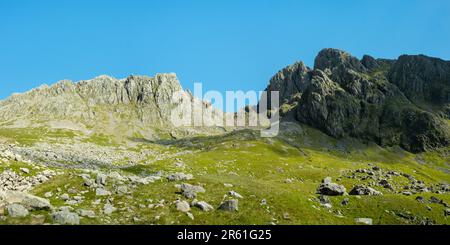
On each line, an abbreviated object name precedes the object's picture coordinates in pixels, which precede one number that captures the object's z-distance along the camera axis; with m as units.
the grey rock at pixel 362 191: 48.62
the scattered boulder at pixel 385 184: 80.32
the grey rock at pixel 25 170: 34.53
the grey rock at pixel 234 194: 32.18
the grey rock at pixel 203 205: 28.47
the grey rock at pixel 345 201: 38.06
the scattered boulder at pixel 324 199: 37.56
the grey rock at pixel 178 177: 37.00
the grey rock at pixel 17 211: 23.91
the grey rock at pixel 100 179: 32.62
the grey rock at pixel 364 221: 33.12
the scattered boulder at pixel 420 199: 42.50
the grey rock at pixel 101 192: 29.92
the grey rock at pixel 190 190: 30.90
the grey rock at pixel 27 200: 25.20
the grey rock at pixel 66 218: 23.38
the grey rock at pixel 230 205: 28.79
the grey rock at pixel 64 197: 29.03
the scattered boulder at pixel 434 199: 44.30
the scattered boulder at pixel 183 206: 27.69
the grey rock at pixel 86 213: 24.91
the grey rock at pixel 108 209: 26.26
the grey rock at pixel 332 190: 43.22
